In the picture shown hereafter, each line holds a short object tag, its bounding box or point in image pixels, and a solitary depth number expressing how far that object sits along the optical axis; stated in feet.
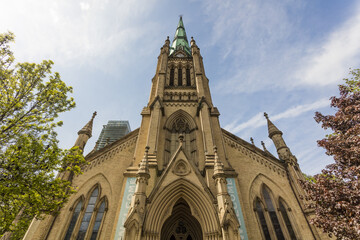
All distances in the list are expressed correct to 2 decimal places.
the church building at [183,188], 30.09
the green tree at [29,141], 22.50
